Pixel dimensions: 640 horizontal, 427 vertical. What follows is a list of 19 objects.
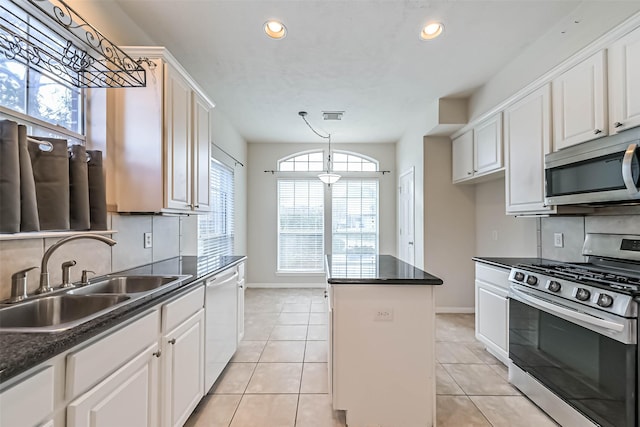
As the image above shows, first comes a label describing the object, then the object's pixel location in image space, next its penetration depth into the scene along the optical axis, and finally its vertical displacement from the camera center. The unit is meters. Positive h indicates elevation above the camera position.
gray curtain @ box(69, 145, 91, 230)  1.59 +0.15
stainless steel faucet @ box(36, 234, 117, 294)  1.41 -0.21
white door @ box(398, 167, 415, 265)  4.70 +0.01
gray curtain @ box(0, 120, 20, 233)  1.22 +0.16
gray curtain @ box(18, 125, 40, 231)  1.29 +0.12
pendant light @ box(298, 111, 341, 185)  4.21 +0.60
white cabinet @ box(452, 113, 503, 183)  3.09 +0.76
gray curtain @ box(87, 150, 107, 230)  1.73 +0.14
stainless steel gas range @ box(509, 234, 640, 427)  1.48 -0.68
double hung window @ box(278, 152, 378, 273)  5.79 -0.01
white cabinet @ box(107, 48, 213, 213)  2.02 +0.52
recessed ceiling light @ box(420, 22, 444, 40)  2.32 +1.46
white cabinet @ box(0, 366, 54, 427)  0.76 -0.50
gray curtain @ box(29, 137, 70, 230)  1.43 +0.17
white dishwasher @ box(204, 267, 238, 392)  2.10 -0.80
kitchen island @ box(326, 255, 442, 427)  1.84 -0.81
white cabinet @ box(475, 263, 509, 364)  2.46 -0.79
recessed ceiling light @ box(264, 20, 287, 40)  2.29 +1.46
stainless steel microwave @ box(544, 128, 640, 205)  1.68 +0.29
